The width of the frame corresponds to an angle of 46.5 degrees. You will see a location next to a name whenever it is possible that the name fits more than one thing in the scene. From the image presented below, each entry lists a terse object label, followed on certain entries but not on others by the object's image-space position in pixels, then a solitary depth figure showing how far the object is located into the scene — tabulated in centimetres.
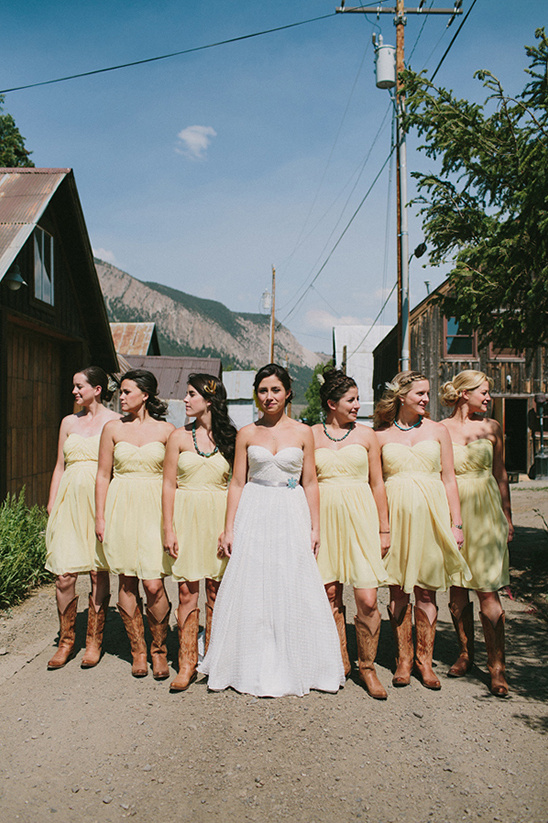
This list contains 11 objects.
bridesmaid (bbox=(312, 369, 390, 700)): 423
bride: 412
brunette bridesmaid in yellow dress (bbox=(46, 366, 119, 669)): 470
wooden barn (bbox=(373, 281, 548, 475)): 2116
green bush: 625
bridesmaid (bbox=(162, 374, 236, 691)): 439
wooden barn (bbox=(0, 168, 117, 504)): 819
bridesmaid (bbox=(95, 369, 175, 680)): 448
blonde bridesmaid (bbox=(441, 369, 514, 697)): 432
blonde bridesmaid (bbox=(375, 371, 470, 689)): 429
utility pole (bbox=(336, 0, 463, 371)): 1328
